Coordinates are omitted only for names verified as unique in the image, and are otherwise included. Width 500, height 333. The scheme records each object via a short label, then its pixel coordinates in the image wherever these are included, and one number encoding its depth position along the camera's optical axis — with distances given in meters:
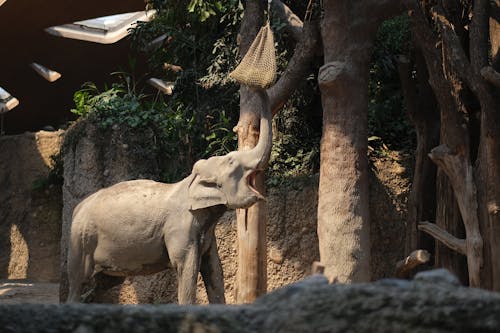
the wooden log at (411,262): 18.69
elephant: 15.82
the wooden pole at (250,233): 18.73
